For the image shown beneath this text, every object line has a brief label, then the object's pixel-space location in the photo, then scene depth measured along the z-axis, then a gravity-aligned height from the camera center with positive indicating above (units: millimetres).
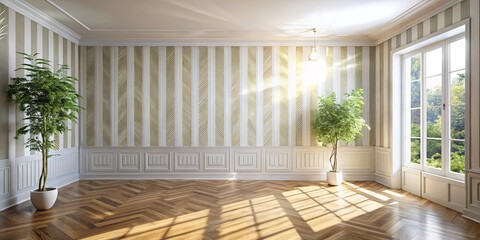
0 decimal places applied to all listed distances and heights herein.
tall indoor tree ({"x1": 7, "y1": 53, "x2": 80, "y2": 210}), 4215 +226
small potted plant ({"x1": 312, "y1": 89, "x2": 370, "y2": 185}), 5793 -28
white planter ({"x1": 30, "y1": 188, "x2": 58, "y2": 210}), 4211 -1078
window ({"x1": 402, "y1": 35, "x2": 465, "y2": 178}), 4371 +206
